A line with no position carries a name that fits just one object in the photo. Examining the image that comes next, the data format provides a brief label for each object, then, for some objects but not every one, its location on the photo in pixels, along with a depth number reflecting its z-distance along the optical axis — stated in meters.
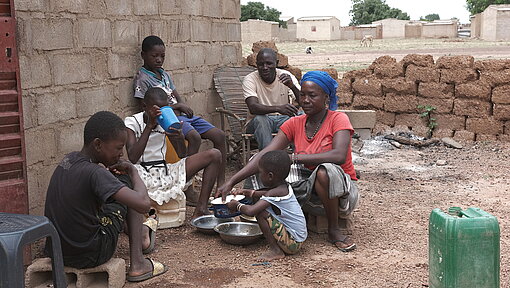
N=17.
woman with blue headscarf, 4.57
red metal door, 4.02
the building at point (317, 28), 47.12
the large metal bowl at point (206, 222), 5.01
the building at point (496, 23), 34.93
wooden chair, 7.06
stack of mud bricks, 8.70
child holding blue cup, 4.83
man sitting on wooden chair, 6.67
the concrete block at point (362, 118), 8.90
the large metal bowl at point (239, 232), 4.66
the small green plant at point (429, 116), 9.20
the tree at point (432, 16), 108.88
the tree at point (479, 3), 50.88
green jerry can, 3.06
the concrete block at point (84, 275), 3.82
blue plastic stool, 2.60
